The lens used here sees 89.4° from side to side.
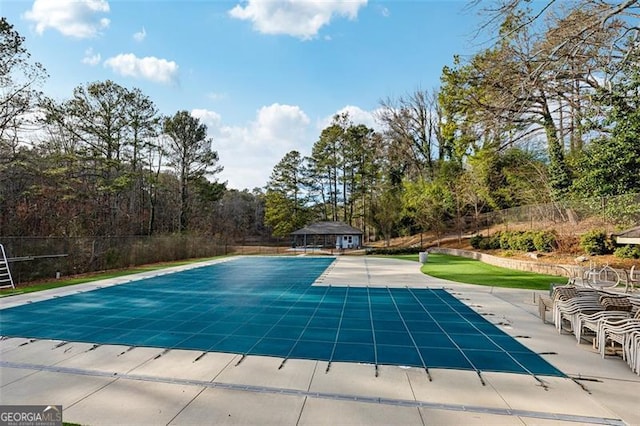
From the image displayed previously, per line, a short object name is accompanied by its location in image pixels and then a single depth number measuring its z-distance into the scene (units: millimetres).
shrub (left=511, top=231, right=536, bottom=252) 14031
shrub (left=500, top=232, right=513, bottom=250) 15961
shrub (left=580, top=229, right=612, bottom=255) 10977
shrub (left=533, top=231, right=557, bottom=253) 12953
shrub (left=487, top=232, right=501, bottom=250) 17892
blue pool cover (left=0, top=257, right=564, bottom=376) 4004
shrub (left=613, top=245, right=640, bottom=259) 9953
